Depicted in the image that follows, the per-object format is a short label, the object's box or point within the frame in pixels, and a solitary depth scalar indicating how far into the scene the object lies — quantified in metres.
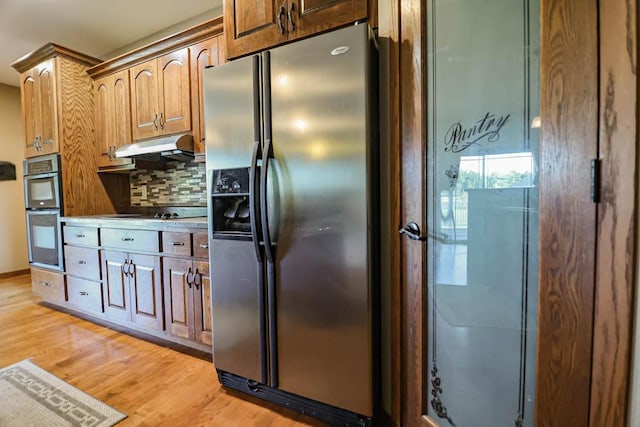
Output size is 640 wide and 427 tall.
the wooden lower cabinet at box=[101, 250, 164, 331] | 2.09
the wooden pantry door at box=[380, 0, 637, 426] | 0.62
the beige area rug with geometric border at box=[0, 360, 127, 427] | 1.38
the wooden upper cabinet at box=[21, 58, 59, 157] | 2.69
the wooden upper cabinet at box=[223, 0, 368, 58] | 1.29
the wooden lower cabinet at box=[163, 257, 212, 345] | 1.86
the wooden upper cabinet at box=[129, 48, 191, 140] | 2.25
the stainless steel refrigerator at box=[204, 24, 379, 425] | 1.20
